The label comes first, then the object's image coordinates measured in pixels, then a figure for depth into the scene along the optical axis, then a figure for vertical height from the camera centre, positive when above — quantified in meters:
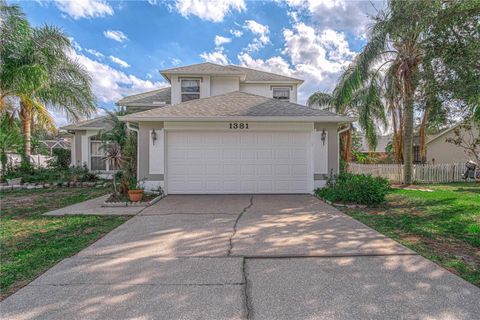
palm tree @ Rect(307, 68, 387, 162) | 12.69 +3.04
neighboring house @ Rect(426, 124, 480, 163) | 20.91 +0.79
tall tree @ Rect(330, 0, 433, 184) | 8.62 +4.09
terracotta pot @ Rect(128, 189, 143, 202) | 8.06 -1.01
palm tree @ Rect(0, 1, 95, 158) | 9.92 +3.79
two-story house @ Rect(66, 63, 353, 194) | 9.38 +0.38
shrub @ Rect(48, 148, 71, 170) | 14.79 +0.18
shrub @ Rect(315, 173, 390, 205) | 7.62 -0.88
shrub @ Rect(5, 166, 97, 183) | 12.23 -0.61
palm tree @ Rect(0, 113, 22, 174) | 11.83 +1.03
